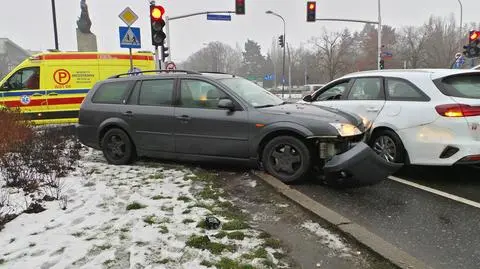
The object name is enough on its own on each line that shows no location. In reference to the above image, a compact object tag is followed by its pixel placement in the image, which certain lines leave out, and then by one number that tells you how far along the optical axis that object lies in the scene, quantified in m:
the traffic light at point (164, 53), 17.11
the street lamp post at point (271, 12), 42.46
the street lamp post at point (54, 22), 21.11
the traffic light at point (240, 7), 23.09
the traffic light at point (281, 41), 38.91
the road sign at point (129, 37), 10.94
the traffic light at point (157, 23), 12.36
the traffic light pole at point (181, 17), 22.72
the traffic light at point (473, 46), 20.61
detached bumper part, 5.29
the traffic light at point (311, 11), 25.73
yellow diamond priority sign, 10.88
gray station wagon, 5.80
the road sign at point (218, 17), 23.86
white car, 5.66
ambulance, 13.12
